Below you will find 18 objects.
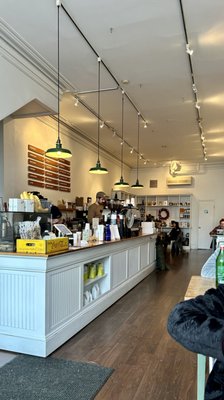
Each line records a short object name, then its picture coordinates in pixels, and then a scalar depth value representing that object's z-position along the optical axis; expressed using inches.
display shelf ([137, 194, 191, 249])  541.6
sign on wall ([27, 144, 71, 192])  265.9
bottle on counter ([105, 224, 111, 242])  193.6
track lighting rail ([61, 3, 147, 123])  148.0
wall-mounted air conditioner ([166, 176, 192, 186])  537.0
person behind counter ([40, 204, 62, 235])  142.6
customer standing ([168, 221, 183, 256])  474.6
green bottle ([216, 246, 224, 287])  69.6
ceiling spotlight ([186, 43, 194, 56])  170.6
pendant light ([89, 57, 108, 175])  239.0
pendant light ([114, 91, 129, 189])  261.7
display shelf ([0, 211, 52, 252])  127.9
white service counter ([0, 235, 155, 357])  118.6
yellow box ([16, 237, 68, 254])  120.7
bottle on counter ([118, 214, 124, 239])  215.3
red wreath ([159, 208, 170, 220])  554.6
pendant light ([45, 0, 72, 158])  172.4
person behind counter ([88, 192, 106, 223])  309.7
